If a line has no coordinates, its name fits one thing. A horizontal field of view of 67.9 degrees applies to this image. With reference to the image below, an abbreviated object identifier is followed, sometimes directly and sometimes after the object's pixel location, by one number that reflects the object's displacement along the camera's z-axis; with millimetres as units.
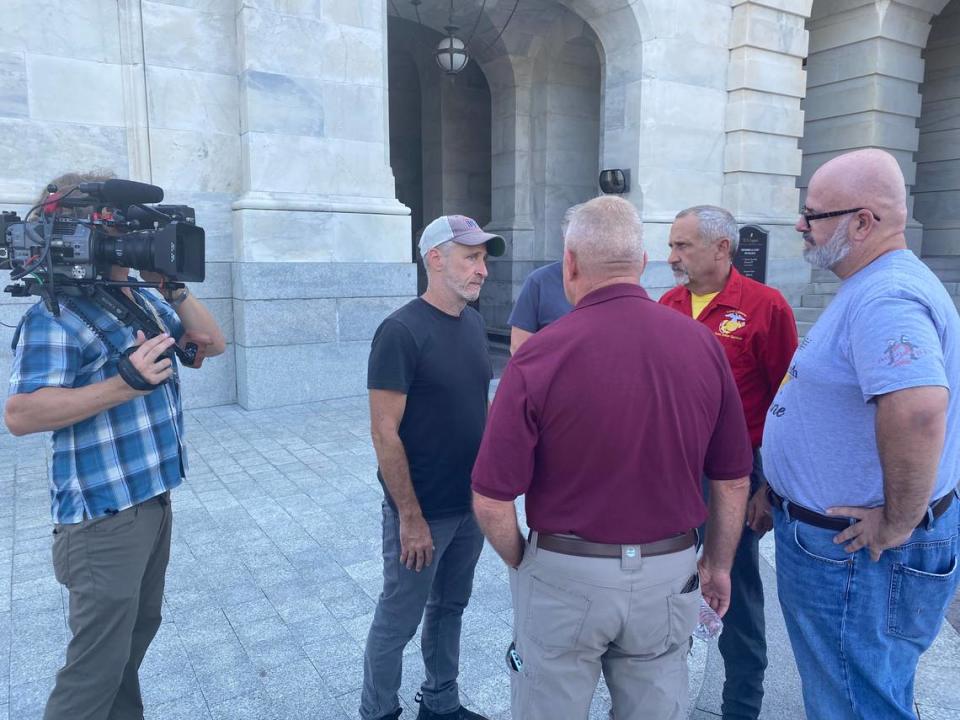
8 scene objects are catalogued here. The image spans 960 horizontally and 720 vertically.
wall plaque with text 9188
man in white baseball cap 2480
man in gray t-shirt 1854
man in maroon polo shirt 1801
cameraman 2094
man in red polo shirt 2801
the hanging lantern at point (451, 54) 10148
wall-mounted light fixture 10375
